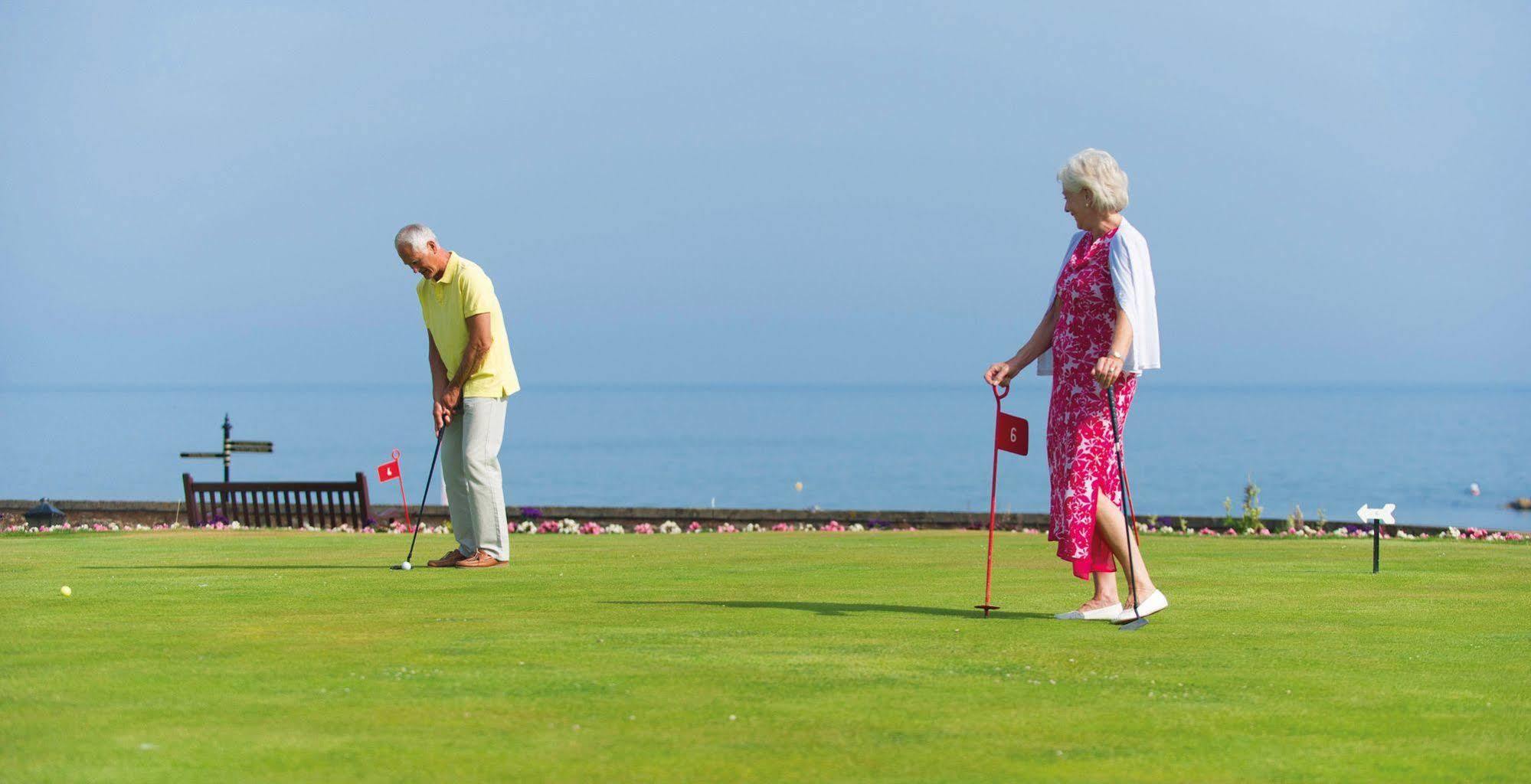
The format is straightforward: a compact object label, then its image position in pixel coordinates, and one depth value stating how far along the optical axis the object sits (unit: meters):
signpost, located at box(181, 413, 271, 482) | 22.33
